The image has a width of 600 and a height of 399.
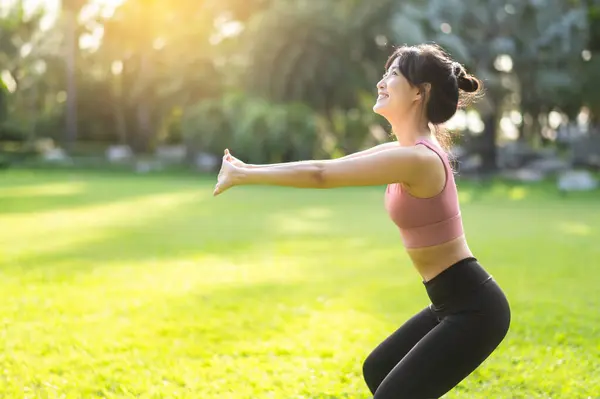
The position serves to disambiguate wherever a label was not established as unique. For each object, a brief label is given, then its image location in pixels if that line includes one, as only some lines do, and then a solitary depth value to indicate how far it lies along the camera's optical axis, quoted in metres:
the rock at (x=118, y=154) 47.69
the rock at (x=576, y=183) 26.89
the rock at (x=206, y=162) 40.53
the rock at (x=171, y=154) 50.53
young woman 3.12
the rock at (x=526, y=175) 32.90
